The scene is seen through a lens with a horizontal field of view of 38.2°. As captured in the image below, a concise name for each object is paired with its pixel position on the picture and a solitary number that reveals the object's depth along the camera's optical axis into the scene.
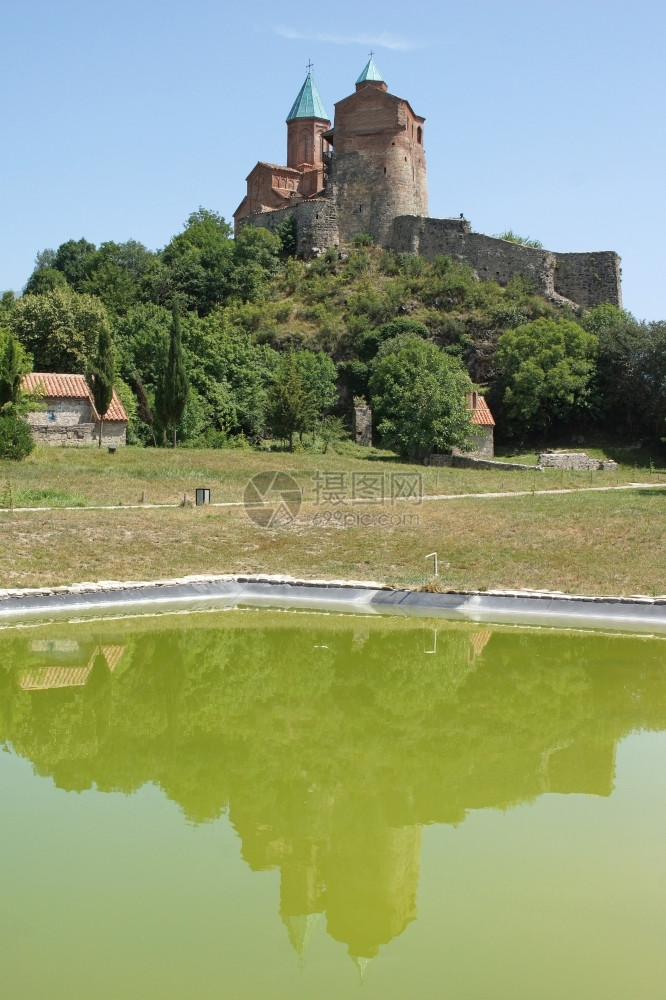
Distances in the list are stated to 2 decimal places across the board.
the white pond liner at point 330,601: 15.03
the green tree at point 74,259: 67.94
